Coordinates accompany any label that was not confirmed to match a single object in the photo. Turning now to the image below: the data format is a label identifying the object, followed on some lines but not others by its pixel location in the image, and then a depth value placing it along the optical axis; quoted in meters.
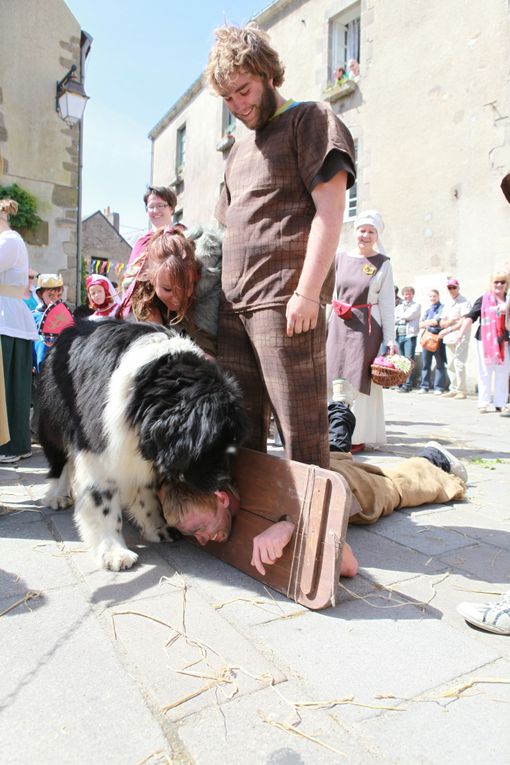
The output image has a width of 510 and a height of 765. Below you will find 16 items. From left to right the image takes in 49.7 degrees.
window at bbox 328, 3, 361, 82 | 13.45
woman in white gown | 4.48
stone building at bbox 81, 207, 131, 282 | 40.38
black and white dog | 2.01
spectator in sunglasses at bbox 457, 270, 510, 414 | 7.64
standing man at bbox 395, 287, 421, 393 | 10.69
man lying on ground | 2.09
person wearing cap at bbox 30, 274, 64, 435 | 5.00
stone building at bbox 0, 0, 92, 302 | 10.03
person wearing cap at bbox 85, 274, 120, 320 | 4.68
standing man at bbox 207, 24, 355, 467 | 2.03
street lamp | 9.25
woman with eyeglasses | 4.52
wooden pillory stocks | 1.89
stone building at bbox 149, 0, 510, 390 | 9.89
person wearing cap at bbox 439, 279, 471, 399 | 9.57
